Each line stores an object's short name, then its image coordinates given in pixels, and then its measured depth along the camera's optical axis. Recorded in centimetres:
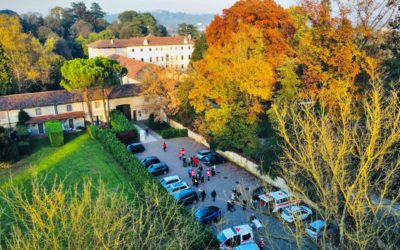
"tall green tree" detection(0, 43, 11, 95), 4269
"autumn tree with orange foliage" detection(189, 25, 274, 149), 2791
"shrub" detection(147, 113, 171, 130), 4022
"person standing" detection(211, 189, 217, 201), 2388
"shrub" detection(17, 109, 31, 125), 3762
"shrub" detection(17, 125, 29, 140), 3478
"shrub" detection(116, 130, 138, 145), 3512
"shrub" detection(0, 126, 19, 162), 2975
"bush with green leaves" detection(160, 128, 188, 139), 3712
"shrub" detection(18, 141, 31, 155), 3288
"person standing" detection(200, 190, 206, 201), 2377
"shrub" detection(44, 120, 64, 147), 3459
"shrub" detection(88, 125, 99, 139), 3648
